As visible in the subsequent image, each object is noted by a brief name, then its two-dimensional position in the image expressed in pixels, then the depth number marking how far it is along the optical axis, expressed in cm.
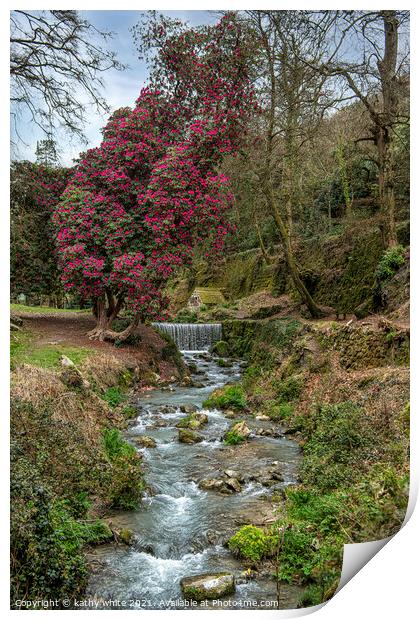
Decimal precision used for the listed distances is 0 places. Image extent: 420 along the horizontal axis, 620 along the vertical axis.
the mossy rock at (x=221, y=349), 1539
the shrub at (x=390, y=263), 886
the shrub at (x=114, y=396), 822
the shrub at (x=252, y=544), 402
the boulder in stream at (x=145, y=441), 679
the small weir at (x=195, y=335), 1634
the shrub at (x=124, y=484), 484
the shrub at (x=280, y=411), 807
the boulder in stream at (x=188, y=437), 704
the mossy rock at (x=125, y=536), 427
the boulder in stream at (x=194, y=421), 773
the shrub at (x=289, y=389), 854
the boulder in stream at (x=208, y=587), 360
